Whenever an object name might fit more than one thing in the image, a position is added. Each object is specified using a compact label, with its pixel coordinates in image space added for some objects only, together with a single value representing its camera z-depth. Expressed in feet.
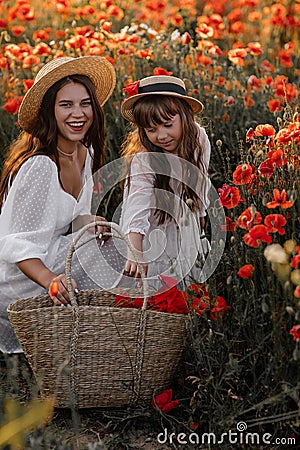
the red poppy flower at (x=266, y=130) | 9.20
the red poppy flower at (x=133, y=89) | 10.47
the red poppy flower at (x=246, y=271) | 7.53
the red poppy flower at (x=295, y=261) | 6.91
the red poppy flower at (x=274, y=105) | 11.81
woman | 10.21
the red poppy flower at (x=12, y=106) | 12.78
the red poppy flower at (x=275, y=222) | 7.52
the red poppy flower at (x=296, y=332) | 6.94
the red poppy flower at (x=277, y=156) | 8.45
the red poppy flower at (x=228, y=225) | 8.61
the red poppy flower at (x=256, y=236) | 7.37
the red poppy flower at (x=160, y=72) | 11.51
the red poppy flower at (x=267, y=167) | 8.50
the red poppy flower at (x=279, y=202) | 7.63
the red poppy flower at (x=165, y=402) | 8.44
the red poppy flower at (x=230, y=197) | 8.20
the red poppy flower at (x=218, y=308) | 8.02
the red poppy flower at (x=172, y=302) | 8.96
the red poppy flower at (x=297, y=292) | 6.82
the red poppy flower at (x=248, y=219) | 7.62
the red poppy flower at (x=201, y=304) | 8.29
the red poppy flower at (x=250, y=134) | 9.31
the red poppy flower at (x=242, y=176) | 8.38
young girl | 10.44
